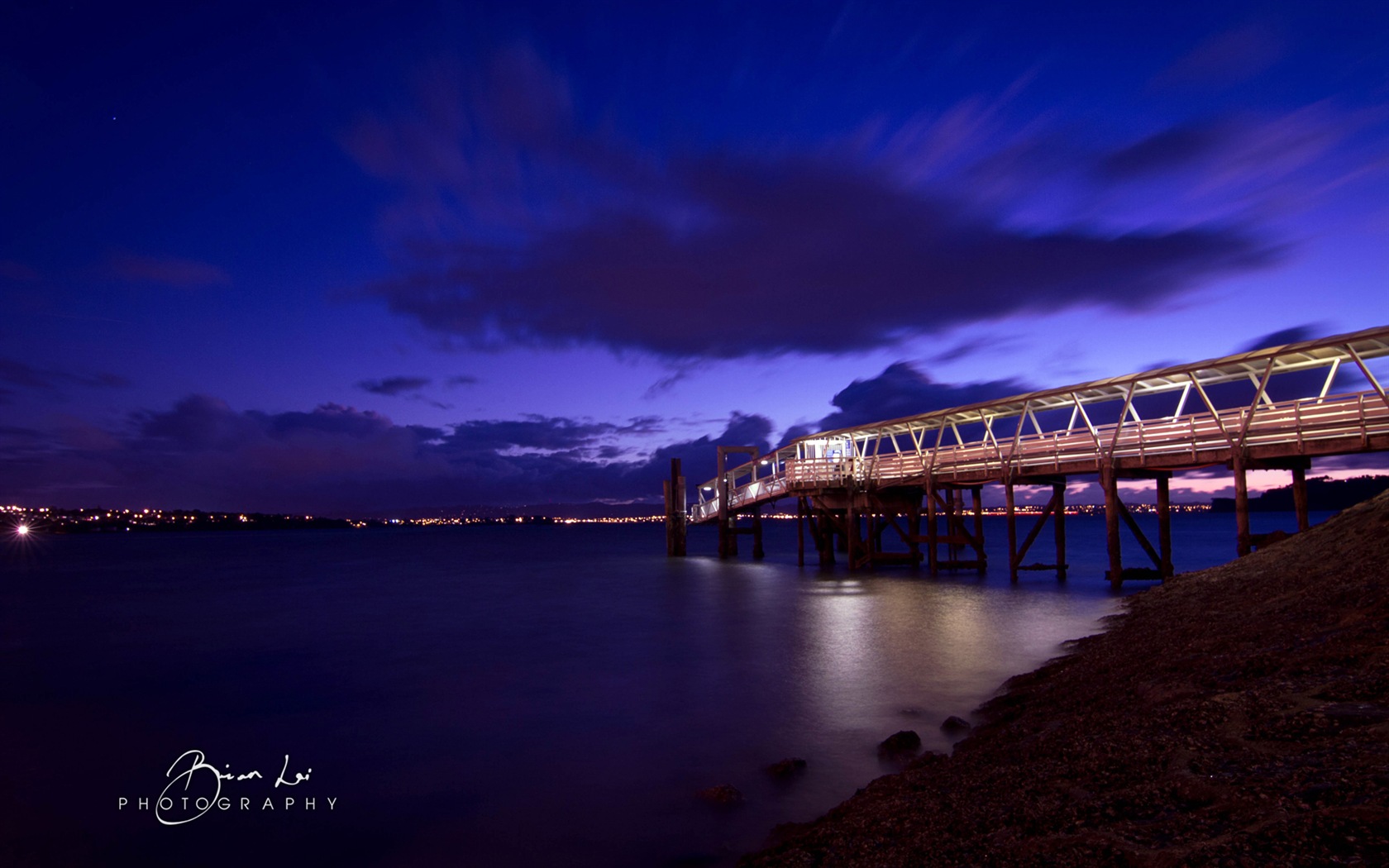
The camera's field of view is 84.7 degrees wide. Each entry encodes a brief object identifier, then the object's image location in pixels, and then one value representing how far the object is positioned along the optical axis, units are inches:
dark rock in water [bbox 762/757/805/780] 377.1
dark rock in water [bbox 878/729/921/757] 398.6
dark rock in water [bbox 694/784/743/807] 348.2
